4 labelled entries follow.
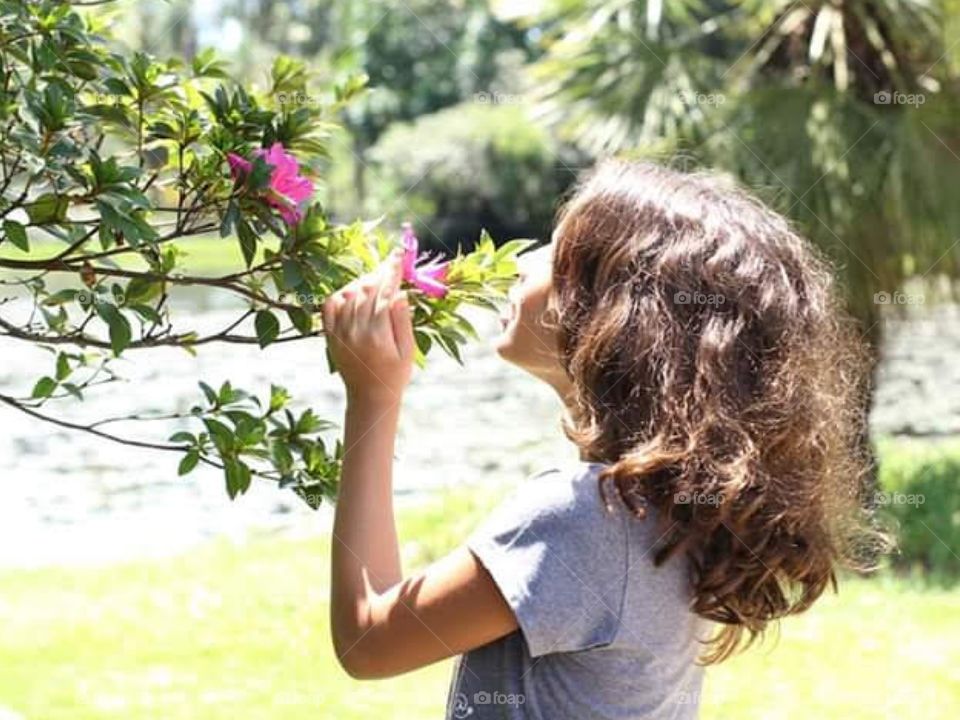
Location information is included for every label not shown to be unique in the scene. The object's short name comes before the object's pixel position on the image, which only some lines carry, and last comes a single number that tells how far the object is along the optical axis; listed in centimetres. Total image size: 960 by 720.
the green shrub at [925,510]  604
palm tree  604
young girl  147
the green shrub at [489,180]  2166
